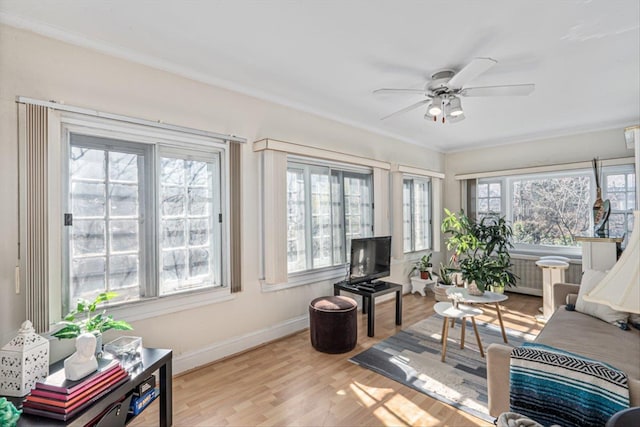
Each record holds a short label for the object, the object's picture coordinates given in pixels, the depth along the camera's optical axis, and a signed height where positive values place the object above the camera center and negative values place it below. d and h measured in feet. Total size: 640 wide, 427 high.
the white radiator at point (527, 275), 16.07 -3.35
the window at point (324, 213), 11.63 +0.02
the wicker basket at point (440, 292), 14.92 -3.90
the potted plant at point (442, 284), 14.98 -3.59
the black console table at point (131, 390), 4.55 -3.01
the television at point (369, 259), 11.94 -1.85
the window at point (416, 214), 16.98 -0.09
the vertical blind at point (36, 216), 6.19 +0.03
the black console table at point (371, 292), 10.92 -2.92
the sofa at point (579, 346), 5.41 -3.05
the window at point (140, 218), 7.13 -0.04
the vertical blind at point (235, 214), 9.42 +0.02
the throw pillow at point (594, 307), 8.16 -2.73
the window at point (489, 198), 17.65 +0.75
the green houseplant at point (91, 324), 5.80 -2.09
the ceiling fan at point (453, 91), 6.95 +3.15
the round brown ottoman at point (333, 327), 9.63 -3.58
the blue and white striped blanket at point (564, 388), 3.91 -2.36
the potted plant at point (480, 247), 9.57 -1.56
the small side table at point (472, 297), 9.21 -2.60
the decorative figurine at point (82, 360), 5.13 -2.43
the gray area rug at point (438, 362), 7.47 -4.37
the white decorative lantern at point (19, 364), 4.95 -2.35
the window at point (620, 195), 13.69 +0.64
